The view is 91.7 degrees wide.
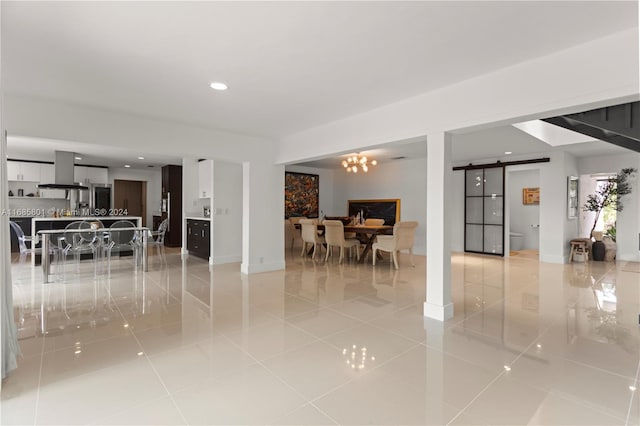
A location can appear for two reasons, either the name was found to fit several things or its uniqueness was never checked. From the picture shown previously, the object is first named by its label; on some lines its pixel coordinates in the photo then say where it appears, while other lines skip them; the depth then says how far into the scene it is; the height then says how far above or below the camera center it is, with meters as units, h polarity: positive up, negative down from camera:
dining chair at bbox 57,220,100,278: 5.28 -0.53
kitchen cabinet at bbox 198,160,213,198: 6.96 +0.71
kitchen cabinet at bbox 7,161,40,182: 8.09 +1.00
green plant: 6.96 +0.43
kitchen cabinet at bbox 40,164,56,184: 8.51 +0.98
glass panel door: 7.73 -0.01
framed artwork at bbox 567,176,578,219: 7.05 +0.34
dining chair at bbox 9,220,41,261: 5.73 -0.58
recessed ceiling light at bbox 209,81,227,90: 3.11 +1.27
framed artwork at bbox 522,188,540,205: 9.66 +0.47
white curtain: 2.12 -0.58
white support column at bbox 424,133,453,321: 3.35 -0.21
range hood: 7.14 +0.89
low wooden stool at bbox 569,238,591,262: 6.82 -0.81
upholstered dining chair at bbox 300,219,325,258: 7.29 -0.54
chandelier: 6.95 +1.11
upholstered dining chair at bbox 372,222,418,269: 6.16 -0.60
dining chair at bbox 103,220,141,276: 5.78 -0.58
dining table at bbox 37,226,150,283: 4.82 -0.49
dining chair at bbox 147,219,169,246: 6.83 -0.57
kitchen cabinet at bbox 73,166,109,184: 9.12 +1.04
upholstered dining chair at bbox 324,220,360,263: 6.76 -0.59
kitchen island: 6.53 -0.27
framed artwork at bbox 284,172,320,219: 9.52 +0.49
